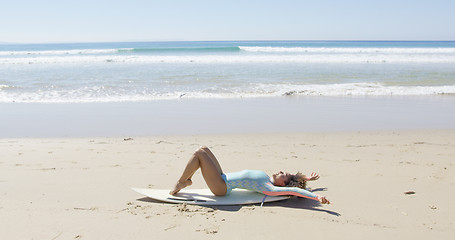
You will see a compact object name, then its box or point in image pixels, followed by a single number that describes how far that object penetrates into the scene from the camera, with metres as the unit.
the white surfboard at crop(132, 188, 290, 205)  4.54
